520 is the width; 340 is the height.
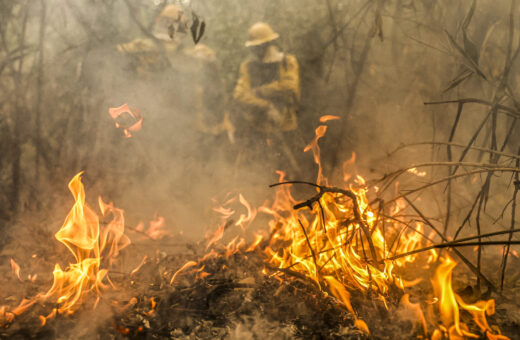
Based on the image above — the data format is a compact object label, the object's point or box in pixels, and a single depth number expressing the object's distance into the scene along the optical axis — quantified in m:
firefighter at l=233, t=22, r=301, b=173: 4.34
